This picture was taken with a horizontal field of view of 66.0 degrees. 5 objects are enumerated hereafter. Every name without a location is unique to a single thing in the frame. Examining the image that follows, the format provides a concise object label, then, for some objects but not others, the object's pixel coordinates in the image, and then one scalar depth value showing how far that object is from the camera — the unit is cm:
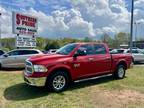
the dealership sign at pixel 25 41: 939
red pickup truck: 408
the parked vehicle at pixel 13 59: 781
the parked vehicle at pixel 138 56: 1021
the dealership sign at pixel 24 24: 926
